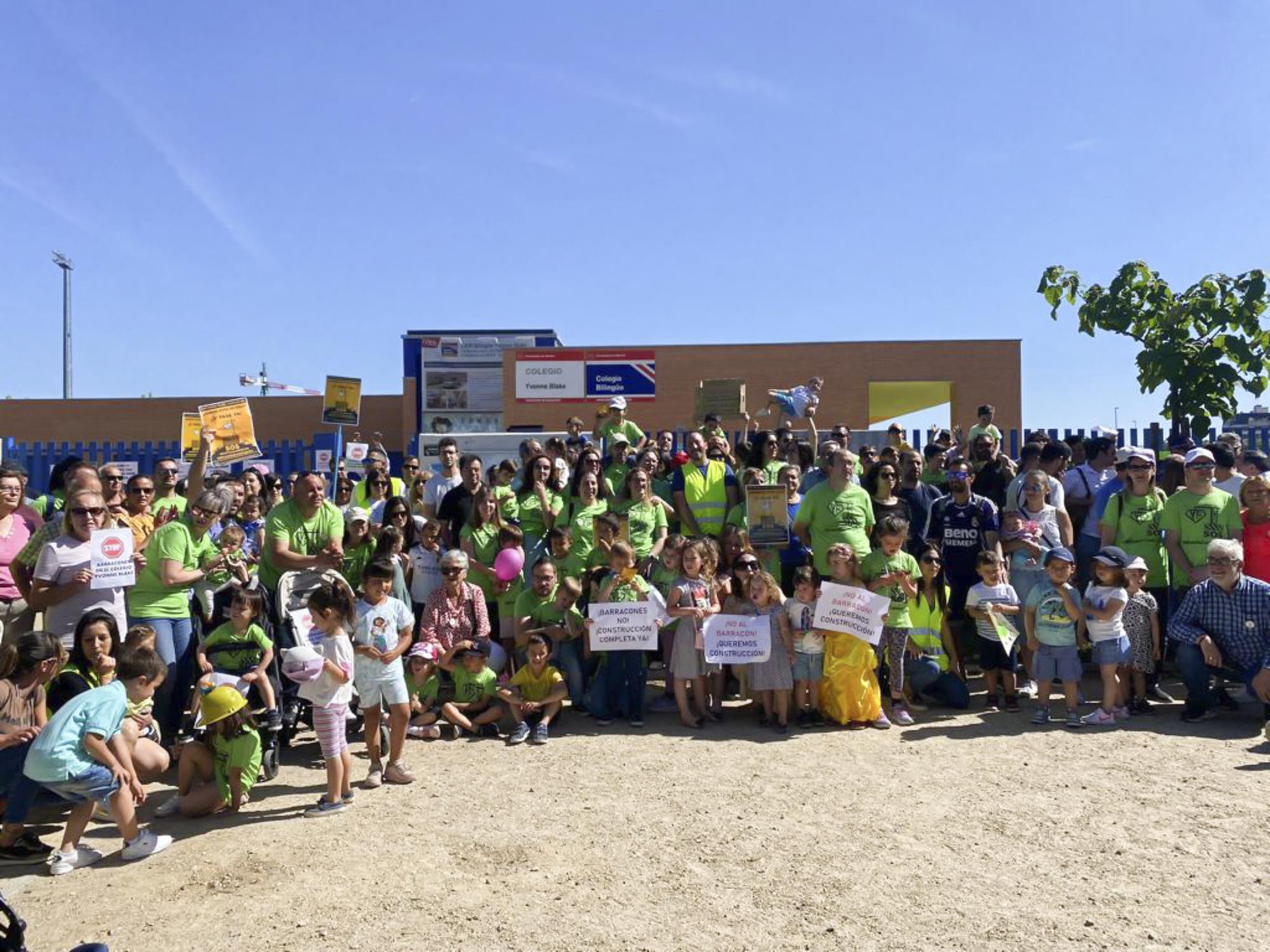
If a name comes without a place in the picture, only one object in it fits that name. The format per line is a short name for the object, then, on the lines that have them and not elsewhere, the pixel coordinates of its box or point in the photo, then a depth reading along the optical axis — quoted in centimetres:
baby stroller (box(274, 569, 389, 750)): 666
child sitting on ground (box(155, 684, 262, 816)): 568
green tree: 1262
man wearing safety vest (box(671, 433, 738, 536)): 908
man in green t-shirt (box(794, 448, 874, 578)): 812
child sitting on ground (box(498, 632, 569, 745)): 750
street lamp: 3956
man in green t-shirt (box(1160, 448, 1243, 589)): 786
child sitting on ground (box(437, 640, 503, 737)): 752
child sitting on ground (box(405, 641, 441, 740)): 738
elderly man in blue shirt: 724
